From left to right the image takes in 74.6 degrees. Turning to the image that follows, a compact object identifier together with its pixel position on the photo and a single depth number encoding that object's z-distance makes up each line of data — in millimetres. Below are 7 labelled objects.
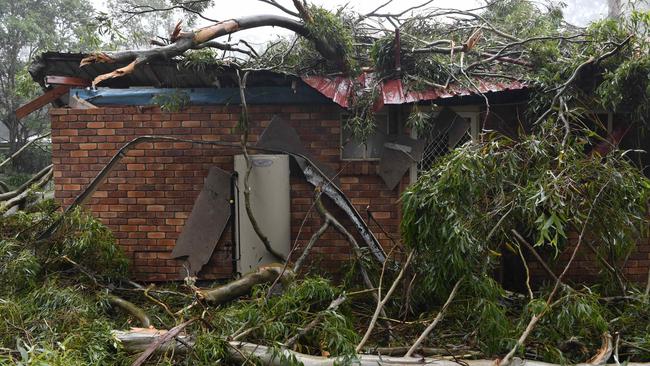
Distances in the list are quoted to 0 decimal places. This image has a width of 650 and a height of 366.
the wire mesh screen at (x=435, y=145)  4789
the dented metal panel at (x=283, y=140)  4719
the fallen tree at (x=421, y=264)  3080
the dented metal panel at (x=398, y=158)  4668
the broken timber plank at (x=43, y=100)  4688
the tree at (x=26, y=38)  12766
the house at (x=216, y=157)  4723
